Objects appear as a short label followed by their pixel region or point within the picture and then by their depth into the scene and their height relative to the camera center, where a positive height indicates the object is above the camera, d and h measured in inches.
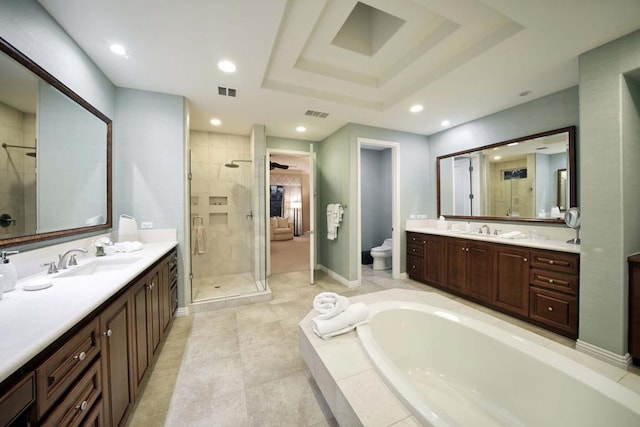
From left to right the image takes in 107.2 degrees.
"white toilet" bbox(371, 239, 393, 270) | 181.2 -33.7
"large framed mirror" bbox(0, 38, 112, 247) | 52.2 +15.9
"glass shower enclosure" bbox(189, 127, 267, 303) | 143.4 +1.9
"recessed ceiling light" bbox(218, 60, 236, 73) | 85.0 +54.2
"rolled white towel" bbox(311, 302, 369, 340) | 61.5 -29.4
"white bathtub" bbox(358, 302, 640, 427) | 42.6 -37.1
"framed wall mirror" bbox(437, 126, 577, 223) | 106.4 +17.6
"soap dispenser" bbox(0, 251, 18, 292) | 44.7 -11.5
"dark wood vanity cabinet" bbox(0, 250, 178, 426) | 28.1 -25.0
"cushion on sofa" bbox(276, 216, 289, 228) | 344.2 -13.8
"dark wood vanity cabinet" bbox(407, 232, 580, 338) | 87.8 -30.0
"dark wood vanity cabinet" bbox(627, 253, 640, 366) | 71.7 -29.3
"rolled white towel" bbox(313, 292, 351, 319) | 64.6 -26.3
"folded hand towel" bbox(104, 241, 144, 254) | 82.9 -12.0
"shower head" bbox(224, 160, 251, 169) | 162.2 +33.5
